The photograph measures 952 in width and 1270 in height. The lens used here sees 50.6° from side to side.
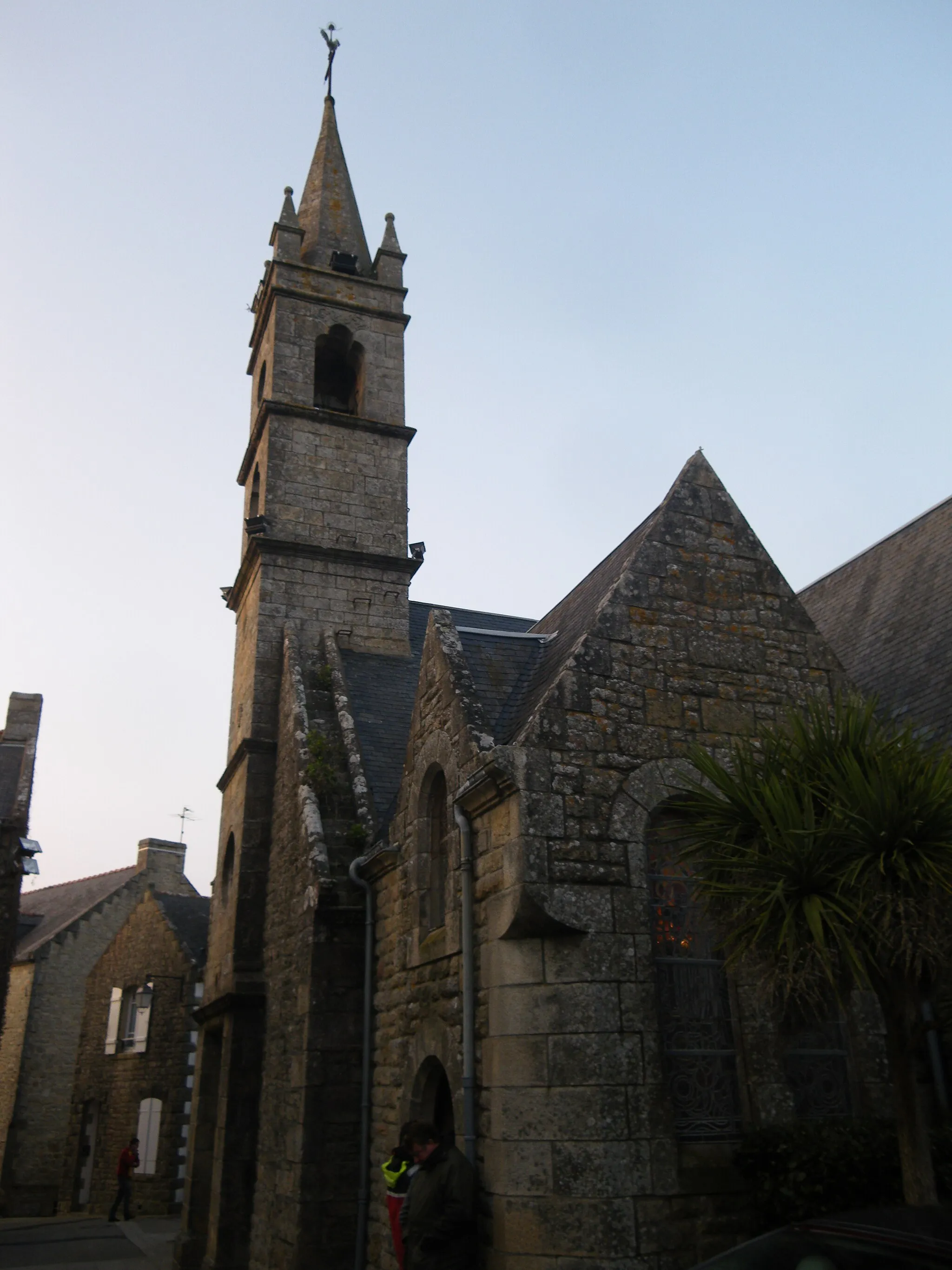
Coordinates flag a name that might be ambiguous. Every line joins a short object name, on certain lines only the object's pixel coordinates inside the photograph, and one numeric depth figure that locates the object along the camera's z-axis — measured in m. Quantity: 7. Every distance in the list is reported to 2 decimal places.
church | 5.88
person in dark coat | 5.73
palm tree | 4.77
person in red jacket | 18.64
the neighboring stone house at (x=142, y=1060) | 20.11
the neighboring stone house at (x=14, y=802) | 15.03
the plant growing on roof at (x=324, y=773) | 10.91
